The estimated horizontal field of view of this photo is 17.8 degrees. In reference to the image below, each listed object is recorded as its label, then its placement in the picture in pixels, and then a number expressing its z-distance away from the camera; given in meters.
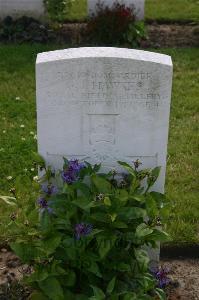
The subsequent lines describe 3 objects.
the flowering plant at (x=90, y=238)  3.29
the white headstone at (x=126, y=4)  8.79
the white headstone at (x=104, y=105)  3.46
